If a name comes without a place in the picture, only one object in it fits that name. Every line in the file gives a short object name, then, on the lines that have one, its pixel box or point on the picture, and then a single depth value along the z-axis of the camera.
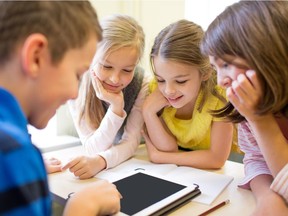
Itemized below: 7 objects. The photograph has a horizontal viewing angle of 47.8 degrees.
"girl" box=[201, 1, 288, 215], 0.68
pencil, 0.66
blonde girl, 1.05
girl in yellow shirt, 1.02
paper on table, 0.77
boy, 0.32
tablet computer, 0.65
